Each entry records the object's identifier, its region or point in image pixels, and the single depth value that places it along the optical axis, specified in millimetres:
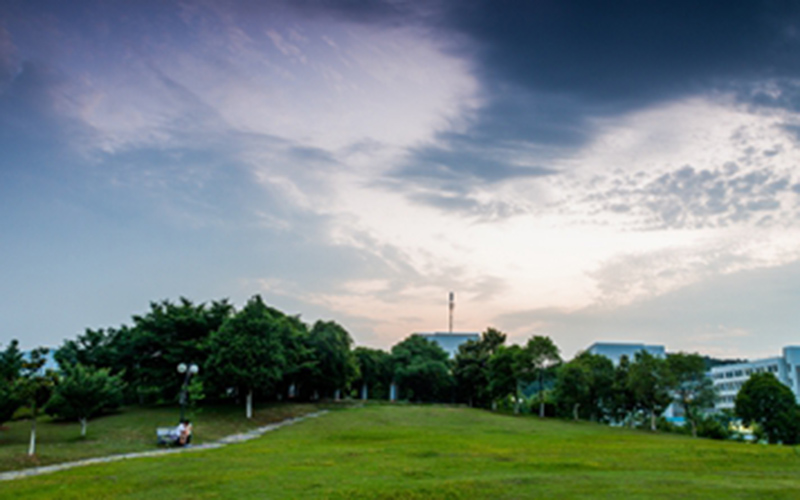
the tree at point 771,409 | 52966
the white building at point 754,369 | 121250
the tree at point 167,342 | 56750
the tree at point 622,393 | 62531
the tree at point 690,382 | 53094
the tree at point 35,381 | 29219
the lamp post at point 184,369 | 35375
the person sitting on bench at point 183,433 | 31984
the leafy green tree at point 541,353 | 68250
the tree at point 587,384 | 64250
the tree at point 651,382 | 55531
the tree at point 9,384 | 30109
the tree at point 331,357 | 67812
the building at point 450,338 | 152875
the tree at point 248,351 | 49500
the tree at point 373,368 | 87625
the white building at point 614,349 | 159625
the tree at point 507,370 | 69125
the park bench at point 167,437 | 32000
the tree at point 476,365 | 85562
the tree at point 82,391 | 35250
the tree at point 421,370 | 88000
